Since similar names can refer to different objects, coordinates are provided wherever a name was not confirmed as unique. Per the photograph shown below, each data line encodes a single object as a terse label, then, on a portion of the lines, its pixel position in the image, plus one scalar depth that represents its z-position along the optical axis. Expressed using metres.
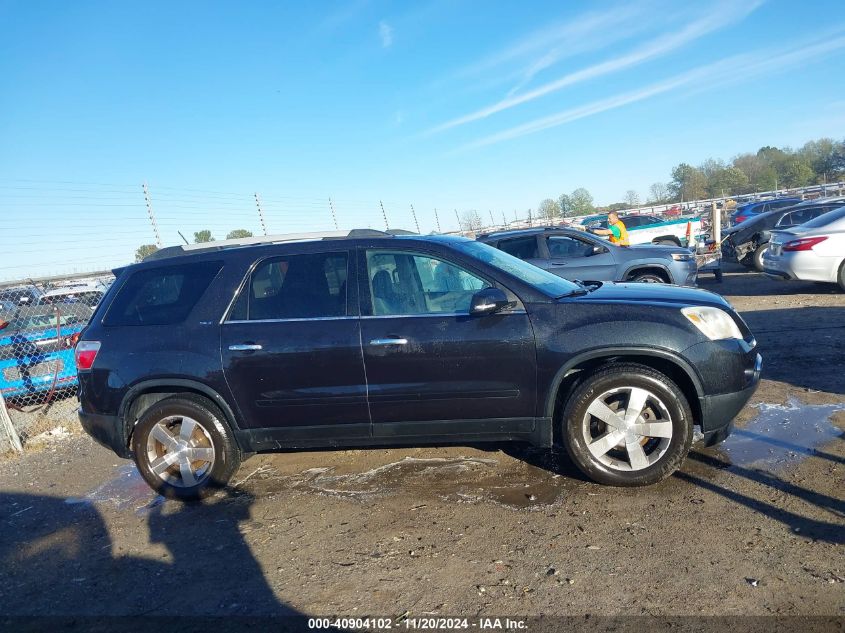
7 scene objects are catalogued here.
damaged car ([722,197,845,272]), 13.00
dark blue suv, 3.68
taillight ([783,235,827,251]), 9.23
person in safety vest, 12.85
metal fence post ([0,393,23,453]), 5.82
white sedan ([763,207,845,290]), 9.15
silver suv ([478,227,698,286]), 9.03
